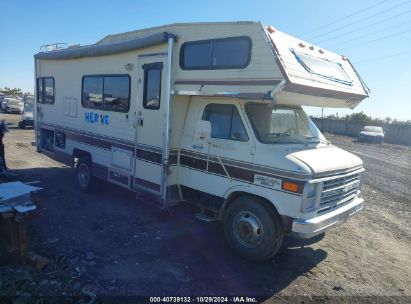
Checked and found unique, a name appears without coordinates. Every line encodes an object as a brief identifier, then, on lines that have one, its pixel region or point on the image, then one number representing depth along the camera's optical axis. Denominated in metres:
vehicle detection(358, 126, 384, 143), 30.34
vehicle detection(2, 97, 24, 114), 33.00
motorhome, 4.78
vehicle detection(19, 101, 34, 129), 20.77
